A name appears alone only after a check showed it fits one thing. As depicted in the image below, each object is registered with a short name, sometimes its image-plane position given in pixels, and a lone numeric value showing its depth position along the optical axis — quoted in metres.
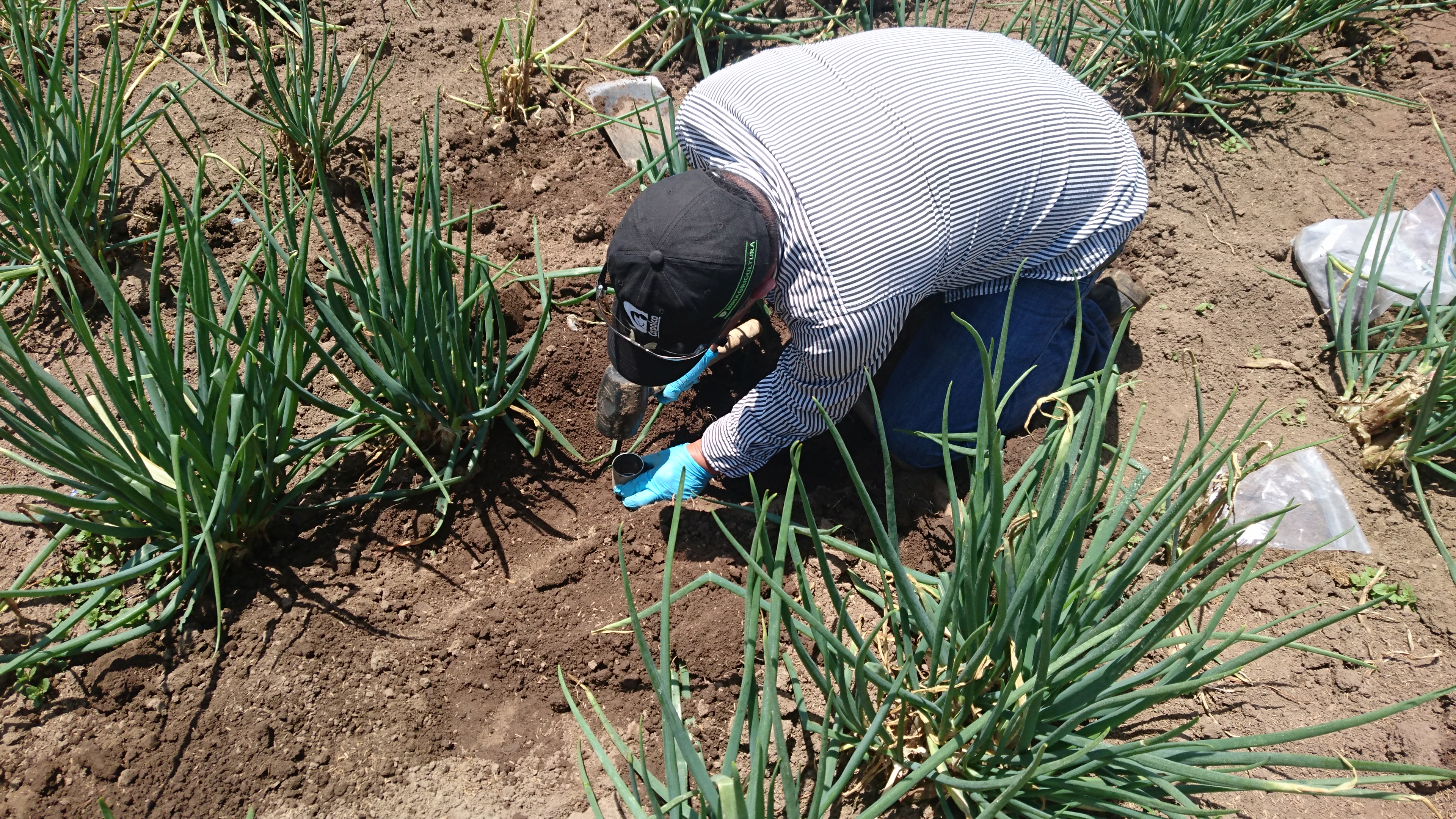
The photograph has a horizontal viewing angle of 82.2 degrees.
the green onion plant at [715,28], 2.47
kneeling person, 1.53
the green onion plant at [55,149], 1.74
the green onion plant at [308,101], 1.98
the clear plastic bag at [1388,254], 2.10
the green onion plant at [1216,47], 2.30
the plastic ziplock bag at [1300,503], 1.86
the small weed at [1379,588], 1.75
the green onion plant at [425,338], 1.56
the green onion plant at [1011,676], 1.09
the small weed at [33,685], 1.47
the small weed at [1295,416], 2.02
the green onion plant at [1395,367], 1.79
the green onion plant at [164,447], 1.35
